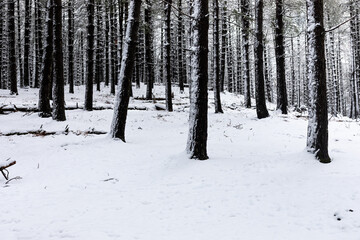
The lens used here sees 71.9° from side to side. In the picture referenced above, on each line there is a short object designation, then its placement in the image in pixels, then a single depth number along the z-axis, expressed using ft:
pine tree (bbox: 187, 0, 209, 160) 20.33
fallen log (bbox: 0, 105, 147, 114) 37.78
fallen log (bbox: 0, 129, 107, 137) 28.67
